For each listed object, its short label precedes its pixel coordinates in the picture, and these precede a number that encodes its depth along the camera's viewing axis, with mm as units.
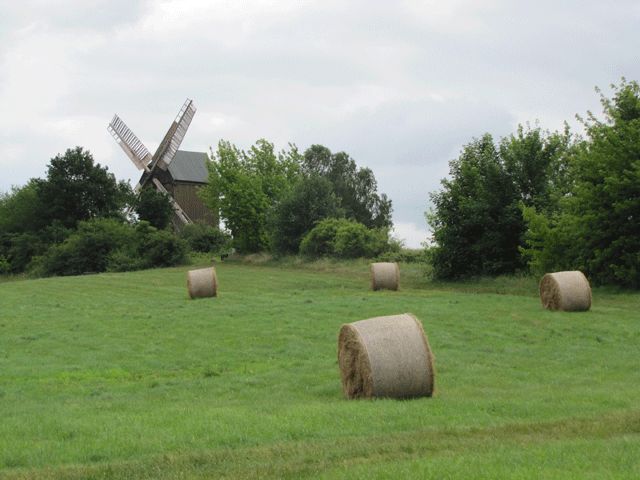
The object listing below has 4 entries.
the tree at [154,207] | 81688
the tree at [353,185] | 94938
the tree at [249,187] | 75312
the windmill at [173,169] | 89081
